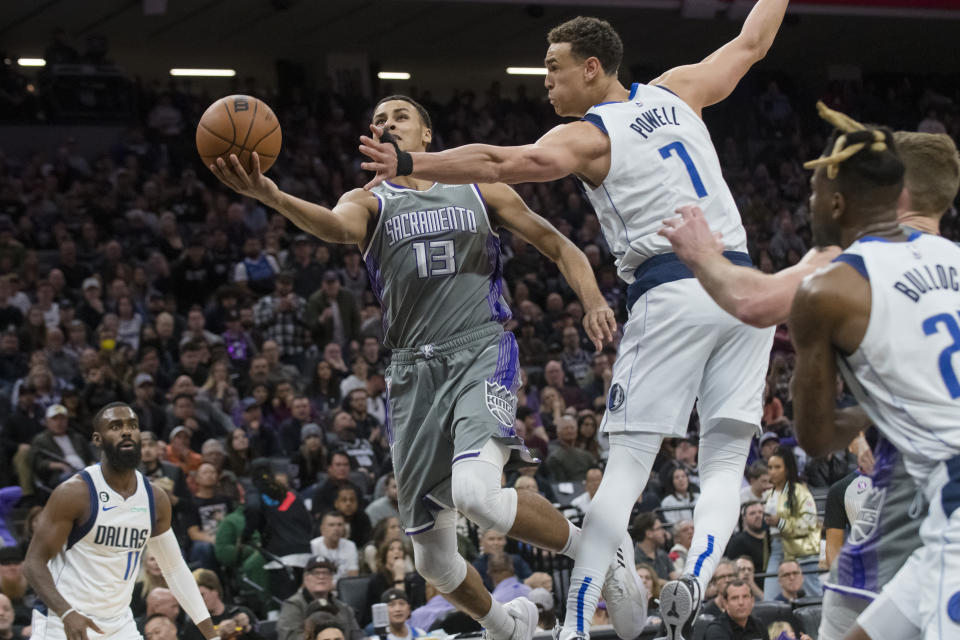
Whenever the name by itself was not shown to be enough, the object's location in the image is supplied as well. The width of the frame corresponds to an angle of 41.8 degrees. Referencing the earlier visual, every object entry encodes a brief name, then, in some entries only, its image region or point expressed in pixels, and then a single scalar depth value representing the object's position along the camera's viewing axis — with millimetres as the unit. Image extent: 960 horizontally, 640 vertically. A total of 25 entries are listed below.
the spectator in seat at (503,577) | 10756
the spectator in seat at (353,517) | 12234
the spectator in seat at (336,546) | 11719
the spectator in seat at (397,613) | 10328
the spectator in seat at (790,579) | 11164
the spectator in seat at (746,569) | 11073
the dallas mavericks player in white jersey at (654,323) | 5516
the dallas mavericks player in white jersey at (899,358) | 3734
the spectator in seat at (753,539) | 12406
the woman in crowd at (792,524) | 11914
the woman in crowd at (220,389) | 14088
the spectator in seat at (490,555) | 11359
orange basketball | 5887
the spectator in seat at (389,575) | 11203
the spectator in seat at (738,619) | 9672
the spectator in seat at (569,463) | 13734
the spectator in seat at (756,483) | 13023
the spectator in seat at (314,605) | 10156
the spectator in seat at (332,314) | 16000
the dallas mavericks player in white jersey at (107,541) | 8250
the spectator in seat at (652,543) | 11742
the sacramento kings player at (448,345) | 6109
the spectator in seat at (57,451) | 12180
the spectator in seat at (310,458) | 13336
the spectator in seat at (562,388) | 15609
